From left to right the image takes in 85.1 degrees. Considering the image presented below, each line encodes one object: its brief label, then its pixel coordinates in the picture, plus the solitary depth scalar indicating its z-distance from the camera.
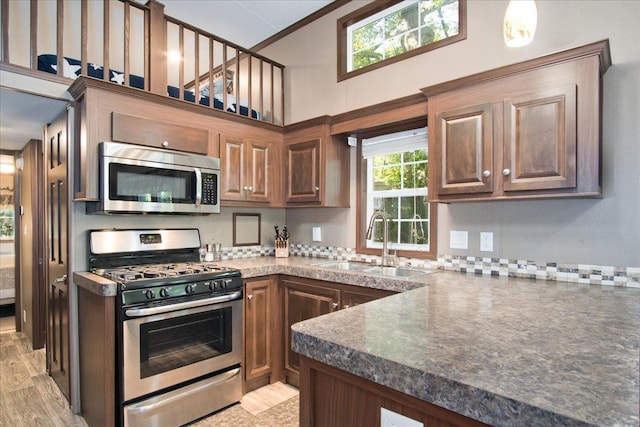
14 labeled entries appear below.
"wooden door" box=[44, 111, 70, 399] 2.50
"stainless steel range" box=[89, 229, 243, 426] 2.02
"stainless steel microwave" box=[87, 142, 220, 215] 2.26
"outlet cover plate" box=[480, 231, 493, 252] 2.29
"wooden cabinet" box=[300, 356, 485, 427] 0.77
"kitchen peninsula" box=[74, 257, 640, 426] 0.64
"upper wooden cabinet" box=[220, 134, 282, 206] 2.96
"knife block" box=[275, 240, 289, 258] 3.41
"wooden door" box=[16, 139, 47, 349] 3.50
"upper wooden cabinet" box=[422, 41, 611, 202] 1.71
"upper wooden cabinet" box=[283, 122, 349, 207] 3.05
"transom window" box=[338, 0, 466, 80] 2.57
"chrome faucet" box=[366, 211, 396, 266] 2.74
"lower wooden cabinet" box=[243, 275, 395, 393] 2.60
